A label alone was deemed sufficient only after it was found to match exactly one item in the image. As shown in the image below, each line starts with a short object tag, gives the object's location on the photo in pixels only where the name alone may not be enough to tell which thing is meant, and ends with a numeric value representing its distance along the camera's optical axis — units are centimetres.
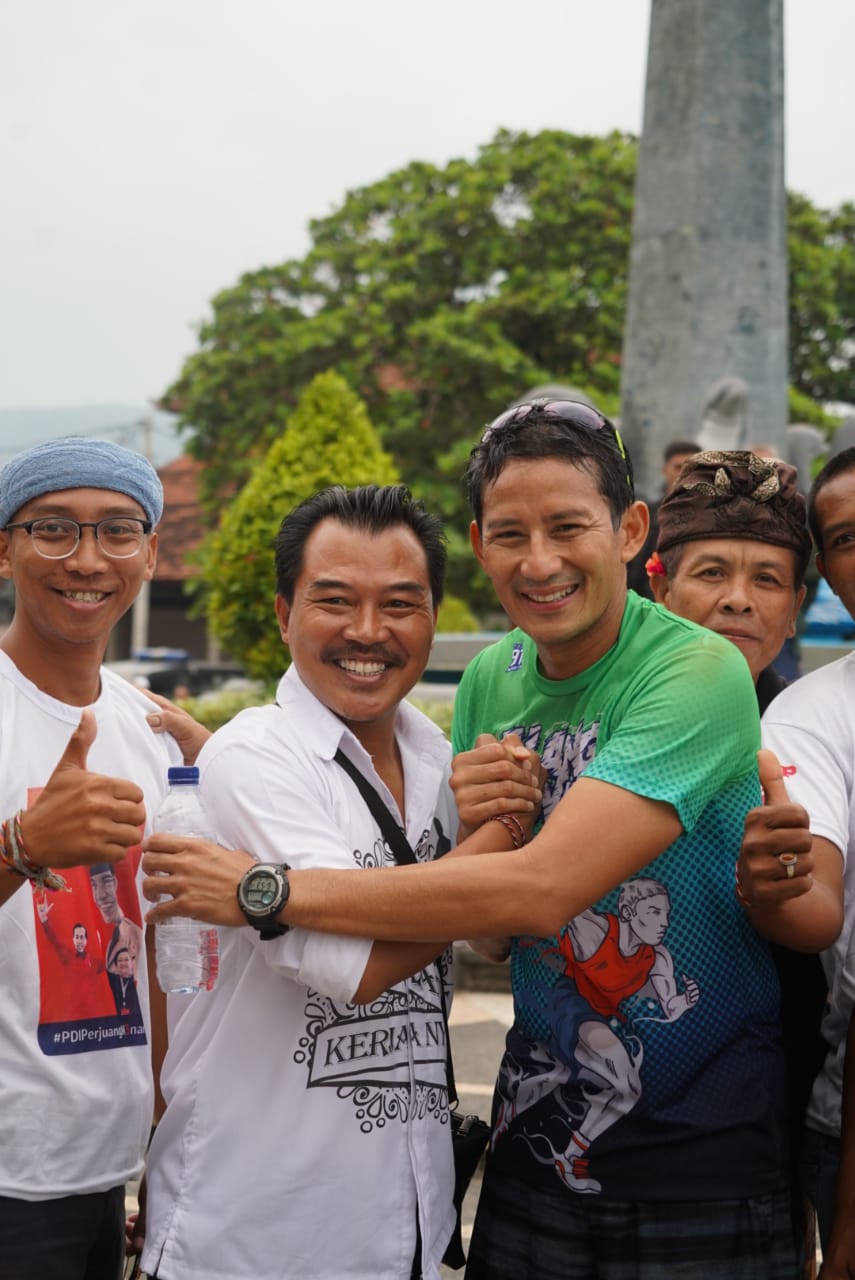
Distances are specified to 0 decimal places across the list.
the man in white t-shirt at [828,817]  237
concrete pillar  956
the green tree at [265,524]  1070
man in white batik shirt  216
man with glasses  224
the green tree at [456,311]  2109
